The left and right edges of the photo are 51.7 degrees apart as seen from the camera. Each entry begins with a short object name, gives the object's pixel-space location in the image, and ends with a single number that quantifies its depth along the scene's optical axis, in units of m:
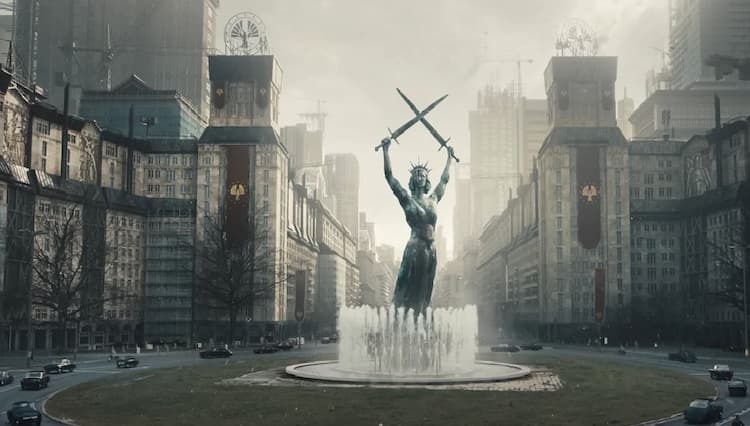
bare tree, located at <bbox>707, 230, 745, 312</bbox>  96.41
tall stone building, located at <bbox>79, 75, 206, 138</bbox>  149.25
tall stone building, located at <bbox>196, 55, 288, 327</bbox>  128.38
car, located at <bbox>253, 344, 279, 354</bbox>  89.81
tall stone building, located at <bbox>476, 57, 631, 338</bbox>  136.62
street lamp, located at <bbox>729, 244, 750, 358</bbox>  80.48
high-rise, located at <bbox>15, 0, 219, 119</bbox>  187.00
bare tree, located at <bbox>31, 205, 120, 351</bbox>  87.19
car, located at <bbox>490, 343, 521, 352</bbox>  95.28
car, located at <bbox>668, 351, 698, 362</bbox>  78.44
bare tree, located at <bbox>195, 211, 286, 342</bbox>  107.88
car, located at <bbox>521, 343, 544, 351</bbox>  101.73
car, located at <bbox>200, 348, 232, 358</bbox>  81.62
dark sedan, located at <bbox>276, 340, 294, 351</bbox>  95.56
